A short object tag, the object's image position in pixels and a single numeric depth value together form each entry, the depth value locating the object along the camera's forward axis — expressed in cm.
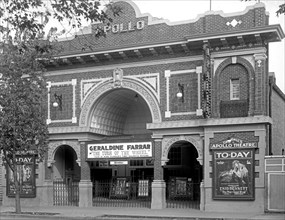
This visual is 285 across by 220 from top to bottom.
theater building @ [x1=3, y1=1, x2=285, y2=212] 2419
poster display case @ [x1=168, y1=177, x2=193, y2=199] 2859
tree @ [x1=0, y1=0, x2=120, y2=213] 2406
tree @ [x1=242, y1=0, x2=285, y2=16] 1379
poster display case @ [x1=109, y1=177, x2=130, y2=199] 3012
